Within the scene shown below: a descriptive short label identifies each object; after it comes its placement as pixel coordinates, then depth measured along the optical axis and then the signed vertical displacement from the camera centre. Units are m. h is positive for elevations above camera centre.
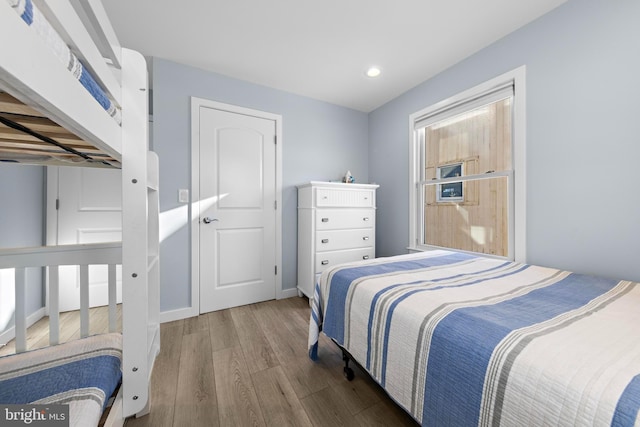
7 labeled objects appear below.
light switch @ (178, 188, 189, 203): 2.17 +0.18
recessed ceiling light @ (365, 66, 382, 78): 2.23 +1.36
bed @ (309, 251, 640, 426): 0.55 -0.37
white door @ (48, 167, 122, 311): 2.21 -0.01
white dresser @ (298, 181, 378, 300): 2.38 -0.12
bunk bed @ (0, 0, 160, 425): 0.45 +0.23
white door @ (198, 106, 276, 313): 2.28 +0.06
